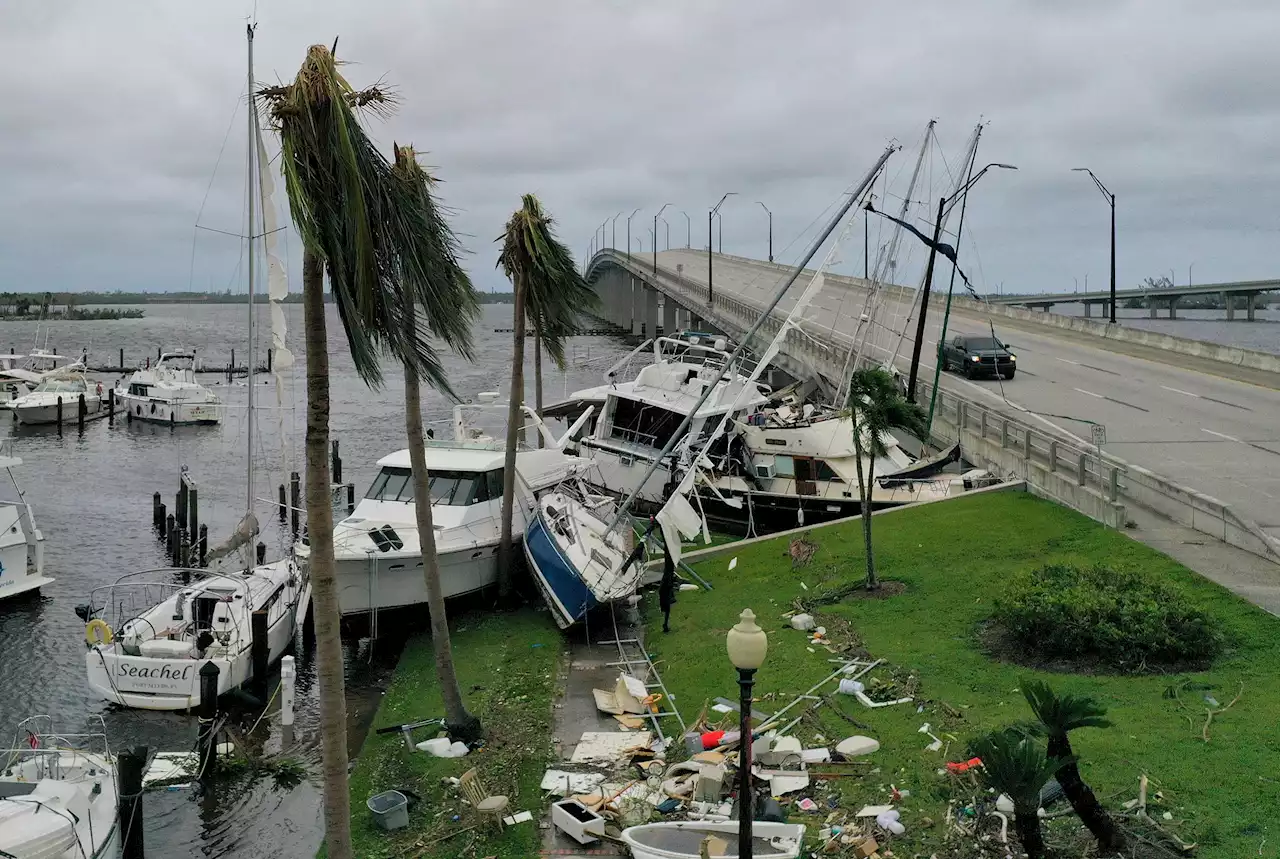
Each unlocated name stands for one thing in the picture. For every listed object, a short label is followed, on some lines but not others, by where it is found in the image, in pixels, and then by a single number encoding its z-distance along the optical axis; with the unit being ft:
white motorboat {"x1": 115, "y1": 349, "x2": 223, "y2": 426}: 216.54
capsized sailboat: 69.67
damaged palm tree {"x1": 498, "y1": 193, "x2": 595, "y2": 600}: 78.69
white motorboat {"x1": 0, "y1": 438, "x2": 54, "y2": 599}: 87.35
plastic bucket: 45.29
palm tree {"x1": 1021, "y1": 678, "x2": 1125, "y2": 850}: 32.78
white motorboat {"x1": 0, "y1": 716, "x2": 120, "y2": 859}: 40.34
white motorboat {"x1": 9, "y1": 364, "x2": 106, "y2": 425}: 211.82
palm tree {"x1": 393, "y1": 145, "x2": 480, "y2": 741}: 35.95
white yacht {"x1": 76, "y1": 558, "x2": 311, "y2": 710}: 64.39
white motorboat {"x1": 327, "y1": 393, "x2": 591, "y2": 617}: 73.05
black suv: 129.18
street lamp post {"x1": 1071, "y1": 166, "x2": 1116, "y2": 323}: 169.92
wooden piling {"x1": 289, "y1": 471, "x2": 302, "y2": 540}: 109.40
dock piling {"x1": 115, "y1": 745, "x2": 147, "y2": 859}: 44.65
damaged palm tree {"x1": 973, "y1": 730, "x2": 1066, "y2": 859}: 31.55
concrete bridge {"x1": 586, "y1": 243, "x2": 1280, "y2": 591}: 68.80
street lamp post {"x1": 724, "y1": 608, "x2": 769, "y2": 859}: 32.07
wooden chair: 43.68
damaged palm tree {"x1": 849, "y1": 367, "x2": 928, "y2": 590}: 66.59
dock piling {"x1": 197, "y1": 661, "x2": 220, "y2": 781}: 55.06
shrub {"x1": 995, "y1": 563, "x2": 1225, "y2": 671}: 48.37
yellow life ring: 64.34
